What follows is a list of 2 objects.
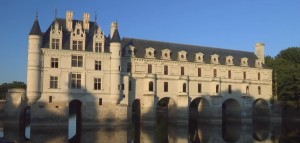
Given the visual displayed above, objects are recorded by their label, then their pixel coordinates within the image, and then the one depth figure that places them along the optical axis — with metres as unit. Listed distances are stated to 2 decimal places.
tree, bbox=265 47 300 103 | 57.38
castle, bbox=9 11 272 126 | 41.38
